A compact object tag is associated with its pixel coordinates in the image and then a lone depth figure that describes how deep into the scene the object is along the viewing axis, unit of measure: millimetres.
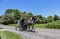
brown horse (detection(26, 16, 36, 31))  8024
